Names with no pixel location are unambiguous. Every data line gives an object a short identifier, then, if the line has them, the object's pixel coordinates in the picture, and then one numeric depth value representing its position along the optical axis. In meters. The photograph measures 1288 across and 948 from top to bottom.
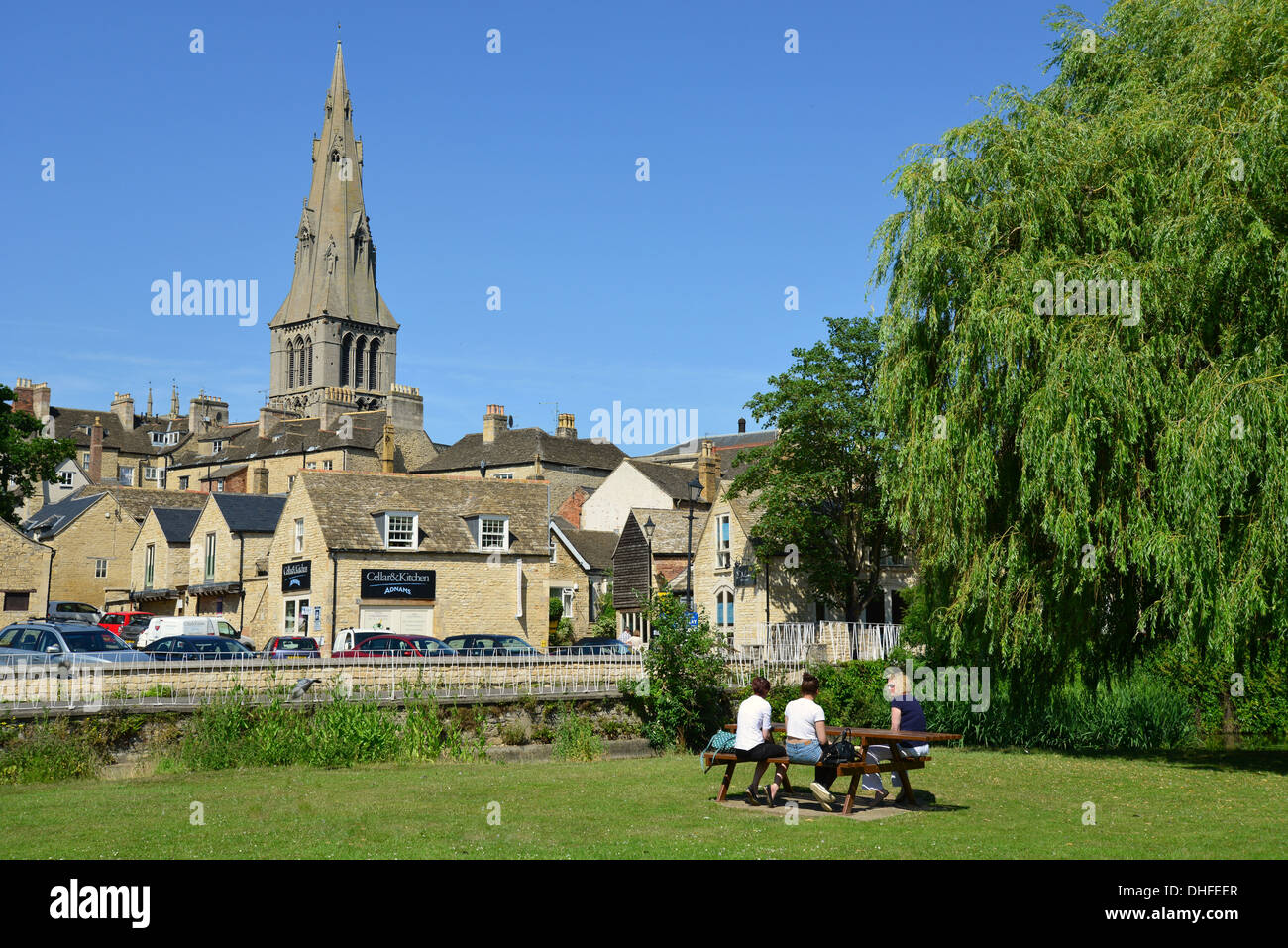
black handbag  13.71
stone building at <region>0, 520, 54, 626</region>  49.34
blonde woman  14.98
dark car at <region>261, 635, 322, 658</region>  31.36
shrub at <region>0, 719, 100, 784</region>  18.56
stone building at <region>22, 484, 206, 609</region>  63.03
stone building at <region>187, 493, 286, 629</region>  49.91
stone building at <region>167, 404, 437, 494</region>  100.62
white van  38.16
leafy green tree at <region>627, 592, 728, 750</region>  25.22
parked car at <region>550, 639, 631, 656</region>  33.20
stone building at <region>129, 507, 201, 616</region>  55.75
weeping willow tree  17.67
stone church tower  154.88
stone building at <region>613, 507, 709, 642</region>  55.22
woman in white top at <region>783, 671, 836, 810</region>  13.78
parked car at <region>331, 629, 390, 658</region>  32.66
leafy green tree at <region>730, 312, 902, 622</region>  42.91
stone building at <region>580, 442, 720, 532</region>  69.25
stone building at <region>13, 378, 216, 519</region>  107.94
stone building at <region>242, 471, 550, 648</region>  43.22
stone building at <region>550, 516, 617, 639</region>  56.47
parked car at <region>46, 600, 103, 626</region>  47.97
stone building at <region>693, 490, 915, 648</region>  47.16
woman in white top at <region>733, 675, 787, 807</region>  14.02
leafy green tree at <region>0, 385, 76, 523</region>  55.69
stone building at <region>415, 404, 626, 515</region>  92.38
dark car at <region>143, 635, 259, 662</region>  29.16
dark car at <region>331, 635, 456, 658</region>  29.41
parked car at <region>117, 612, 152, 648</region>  44.16
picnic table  13.43
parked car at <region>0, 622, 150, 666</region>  25.28
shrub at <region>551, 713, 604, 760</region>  23.92
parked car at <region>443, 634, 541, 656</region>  31.20
